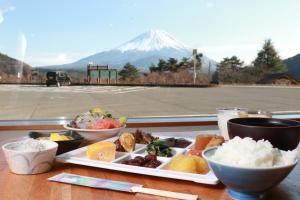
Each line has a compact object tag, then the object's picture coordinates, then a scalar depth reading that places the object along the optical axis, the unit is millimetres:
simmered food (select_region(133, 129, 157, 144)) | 1200
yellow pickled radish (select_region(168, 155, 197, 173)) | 858
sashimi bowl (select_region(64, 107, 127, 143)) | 1208
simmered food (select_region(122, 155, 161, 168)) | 928
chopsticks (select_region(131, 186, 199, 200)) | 722
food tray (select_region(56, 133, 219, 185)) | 812
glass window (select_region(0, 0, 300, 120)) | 2676
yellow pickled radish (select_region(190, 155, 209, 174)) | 871
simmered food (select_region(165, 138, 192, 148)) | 1160
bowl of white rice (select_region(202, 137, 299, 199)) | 644
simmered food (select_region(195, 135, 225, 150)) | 1036
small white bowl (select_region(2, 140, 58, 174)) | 866
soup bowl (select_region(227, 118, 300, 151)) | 821
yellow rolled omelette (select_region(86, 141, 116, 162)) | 969
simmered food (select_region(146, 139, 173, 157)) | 1042
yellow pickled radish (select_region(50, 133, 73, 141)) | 1075
